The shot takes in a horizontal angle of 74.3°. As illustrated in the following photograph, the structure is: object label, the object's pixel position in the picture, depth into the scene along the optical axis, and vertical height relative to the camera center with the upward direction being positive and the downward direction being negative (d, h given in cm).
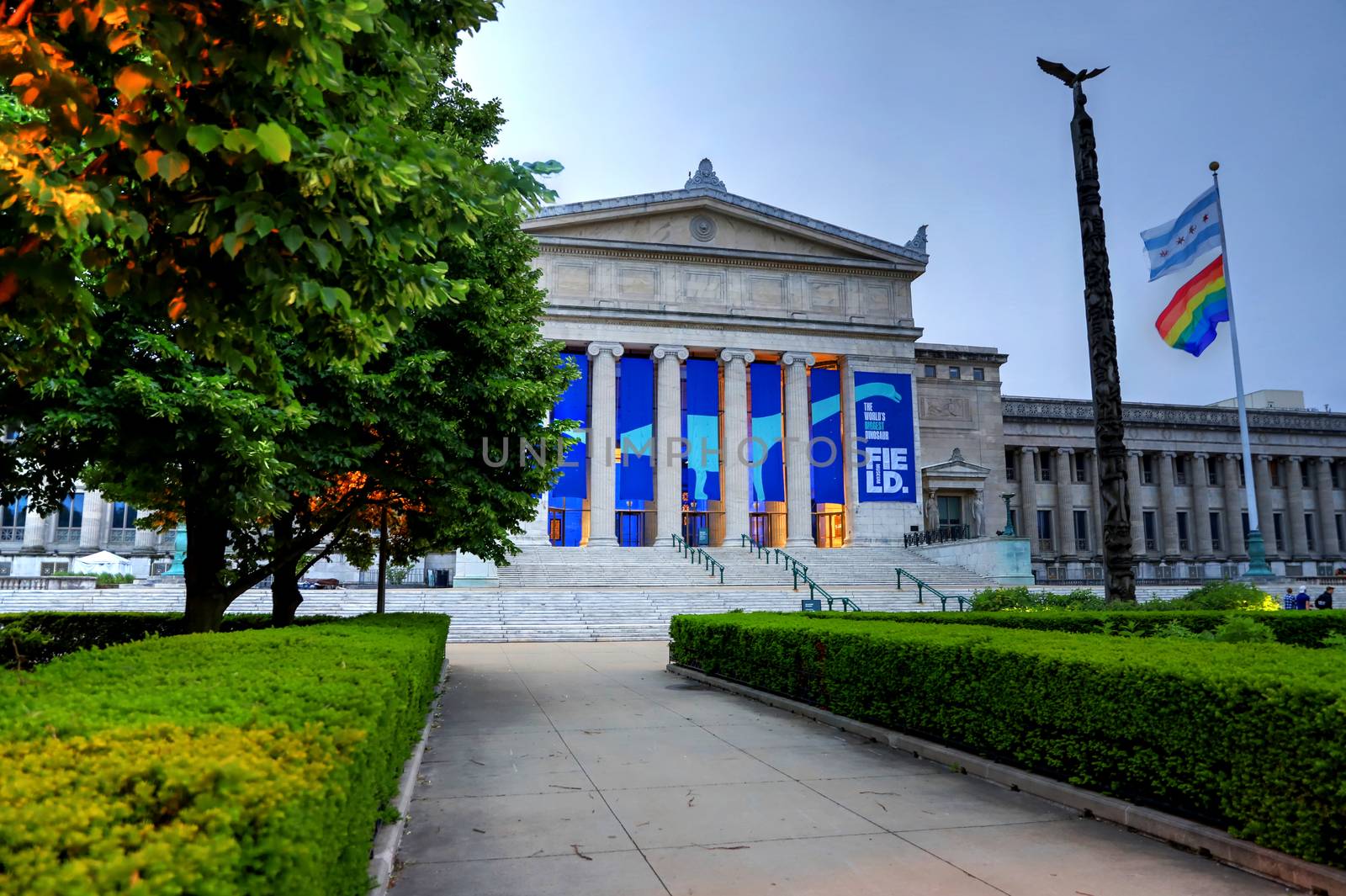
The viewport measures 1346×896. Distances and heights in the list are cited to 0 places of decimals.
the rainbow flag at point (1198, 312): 3038 +846
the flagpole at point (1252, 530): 3278 +102
